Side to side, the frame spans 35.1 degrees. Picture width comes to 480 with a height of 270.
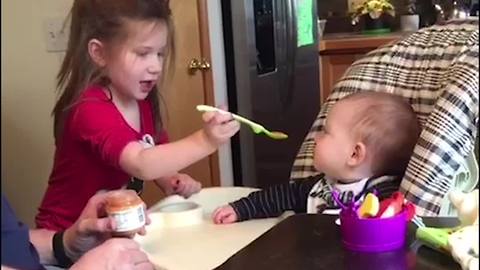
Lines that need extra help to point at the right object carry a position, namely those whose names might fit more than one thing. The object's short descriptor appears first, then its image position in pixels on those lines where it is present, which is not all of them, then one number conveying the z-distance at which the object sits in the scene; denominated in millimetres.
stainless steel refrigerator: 3020
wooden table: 938
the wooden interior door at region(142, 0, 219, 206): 2906
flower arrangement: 3564
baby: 1387
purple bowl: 992
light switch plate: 2645
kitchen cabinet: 2953
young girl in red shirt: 1544
